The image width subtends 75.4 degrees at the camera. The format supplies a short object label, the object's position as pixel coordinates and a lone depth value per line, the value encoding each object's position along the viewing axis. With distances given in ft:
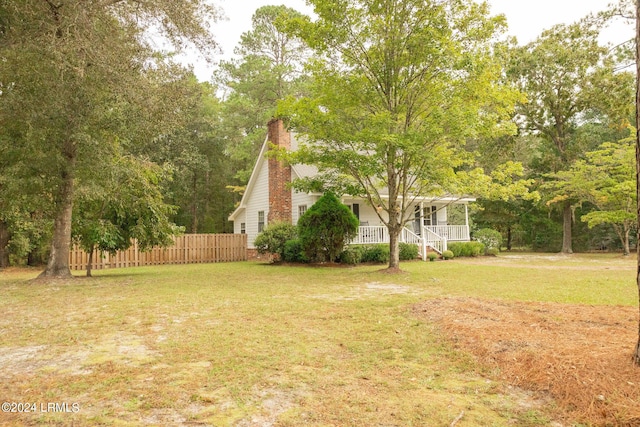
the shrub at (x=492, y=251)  77.40
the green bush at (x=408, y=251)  63.77
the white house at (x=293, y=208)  66.49
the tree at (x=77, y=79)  24.23
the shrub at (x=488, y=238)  78.18
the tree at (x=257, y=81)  101.60
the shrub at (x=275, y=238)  60.29
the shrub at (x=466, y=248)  70.69
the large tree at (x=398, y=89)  38.88
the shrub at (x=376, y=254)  59.67
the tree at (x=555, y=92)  79.56
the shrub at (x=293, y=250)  59.16
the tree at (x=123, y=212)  40.19
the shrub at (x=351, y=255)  56.80
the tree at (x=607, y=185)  67.56
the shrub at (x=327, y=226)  54.34
